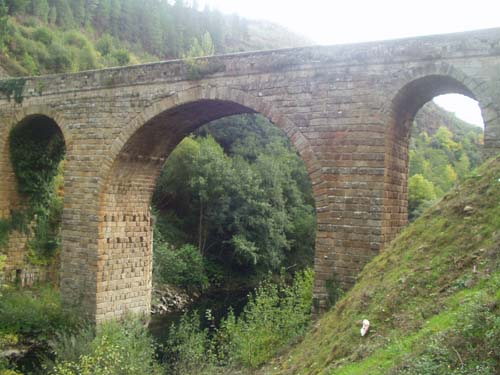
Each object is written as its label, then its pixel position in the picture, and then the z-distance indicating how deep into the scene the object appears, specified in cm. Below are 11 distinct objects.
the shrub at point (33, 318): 1366
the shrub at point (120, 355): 921
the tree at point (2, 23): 2243
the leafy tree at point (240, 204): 2530
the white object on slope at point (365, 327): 638
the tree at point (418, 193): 2891
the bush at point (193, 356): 995
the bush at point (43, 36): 3055
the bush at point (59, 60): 2936
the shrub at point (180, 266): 2211
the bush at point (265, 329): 1000
